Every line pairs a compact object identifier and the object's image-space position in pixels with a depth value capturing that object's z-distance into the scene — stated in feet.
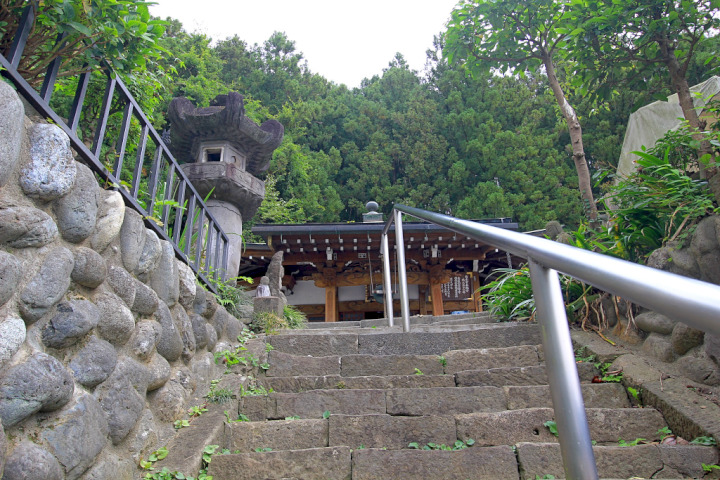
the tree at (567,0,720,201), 12.53
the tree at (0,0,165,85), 5.85
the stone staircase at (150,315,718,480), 6.35
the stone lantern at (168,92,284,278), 18.93
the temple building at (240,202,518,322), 25.32
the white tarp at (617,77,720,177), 20.11
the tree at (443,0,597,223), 17.02
